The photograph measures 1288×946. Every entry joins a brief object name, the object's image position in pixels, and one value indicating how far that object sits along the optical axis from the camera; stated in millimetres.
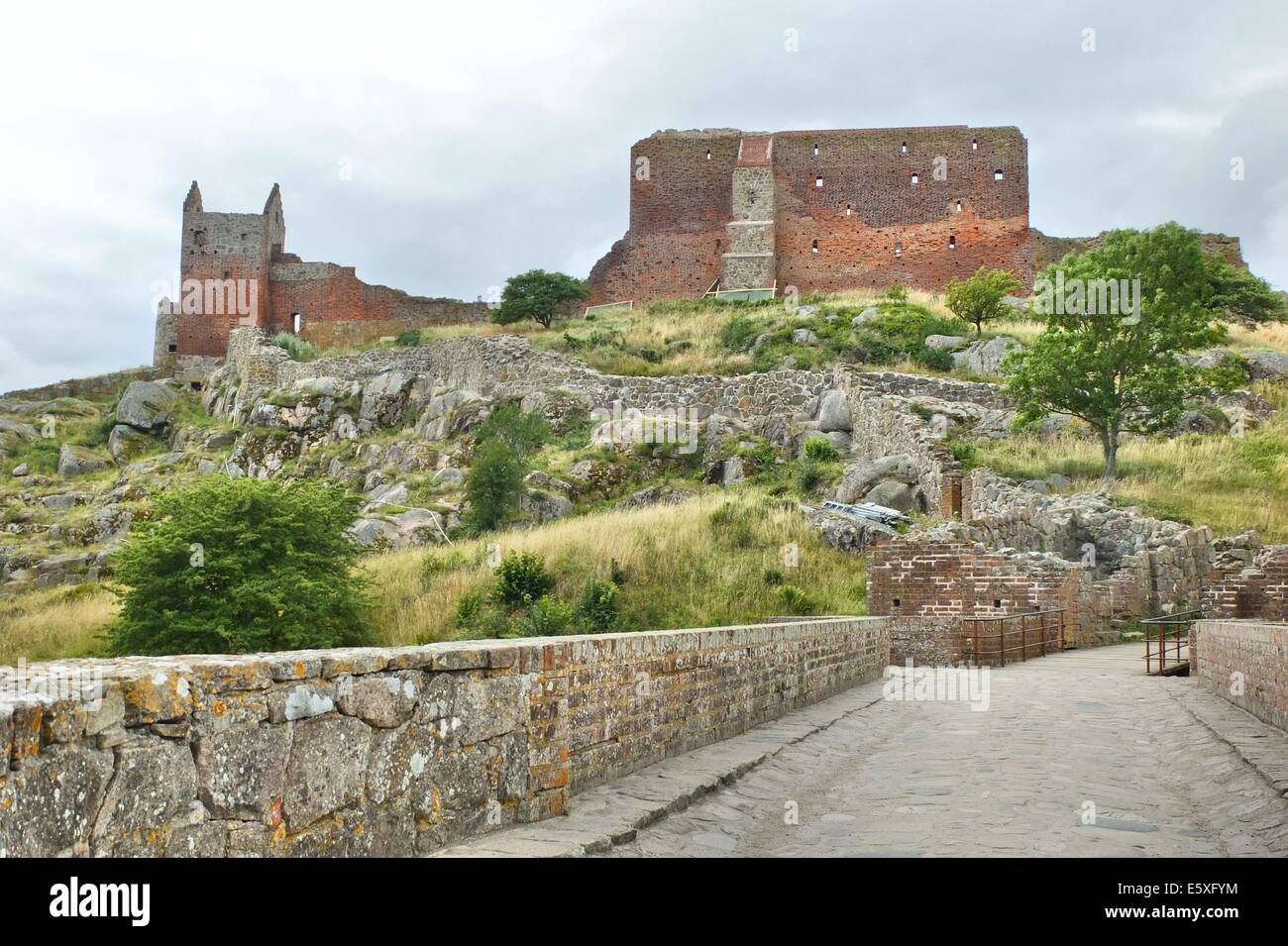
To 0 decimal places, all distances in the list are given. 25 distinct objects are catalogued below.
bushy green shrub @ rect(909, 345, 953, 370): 34469
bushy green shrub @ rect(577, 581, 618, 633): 19531
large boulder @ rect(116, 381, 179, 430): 43812
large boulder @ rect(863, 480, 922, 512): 24531
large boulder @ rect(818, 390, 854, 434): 30469
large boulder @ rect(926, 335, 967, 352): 35812
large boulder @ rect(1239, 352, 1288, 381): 33656
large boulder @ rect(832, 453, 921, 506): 25047
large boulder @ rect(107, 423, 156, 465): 41656
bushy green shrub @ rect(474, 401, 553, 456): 30719
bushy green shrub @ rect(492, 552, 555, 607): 20859
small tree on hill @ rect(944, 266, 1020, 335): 38344
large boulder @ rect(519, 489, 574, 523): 27438
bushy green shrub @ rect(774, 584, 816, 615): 19734
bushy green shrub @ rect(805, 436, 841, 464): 28641
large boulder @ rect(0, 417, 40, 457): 42812
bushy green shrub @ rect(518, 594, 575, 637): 18484
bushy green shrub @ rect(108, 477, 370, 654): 18766
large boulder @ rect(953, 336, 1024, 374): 34094
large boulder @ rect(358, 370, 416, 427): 37750
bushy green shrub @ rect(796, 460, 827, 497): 26406
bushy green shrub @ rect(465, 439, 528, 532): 26750
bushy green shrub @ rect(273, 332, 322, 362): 46594
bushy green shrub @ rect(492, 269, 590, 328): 45781
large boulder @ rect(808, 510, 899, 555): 21673
